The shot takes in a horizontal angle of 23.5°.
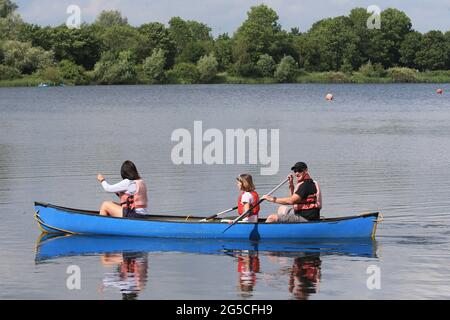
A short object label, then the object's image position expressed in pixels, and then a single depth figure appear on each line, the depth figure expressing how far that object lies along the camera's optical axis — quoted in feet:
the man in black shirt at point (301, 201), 73.97
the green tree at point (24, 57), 437.99
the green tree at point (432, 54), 563.48
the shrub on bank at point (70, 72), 462.19
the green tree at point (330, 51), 558.97
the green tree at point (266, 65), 535.02
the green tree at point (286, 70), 529.04
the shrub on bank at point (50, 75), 449.06
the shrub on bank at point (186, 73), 508.53
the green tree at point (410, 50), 569.64
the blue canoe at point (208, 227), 75.15
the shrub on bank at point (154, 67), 490.08
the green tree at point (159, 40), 542.57
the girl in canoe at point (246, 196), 76.33
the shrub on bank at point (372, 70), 545.03
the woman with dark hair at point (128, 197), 77.30
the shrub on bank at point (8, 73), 431.84
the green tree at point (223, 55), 547.49
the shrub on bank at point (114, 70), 474.49
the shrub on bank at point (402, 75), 535.19
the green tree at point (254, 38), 536.83
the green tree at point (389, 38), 573.74
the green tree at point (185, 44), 538.88
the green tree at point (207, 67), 506.48
